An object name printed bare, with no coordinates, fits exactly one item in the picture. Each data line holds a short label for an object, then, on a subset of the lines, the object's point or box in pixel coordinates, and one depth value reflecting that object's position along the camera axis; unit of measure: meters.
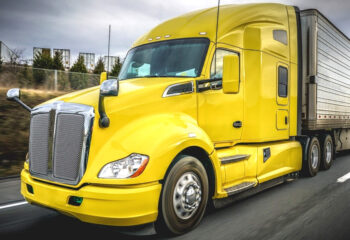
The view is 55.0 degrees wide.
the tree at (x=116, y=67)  41.03
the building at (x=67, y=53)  41.02
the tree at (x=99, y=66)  42.03
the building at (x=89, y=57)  83.94
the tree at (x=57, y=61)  39.53
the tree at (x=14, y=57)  23.26
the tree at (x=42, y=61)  39.06
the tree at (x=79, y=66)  42.91
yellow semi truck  3.52
